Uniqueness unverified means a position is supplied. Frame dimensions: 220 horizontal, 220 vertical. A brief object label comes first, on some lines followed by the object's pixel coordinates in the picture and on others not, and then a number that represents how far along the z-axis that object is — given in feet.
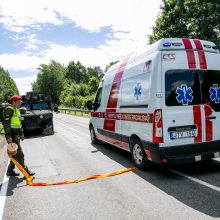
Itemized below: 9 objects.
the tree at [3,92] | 217.31
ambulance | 19.88
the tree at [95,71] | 501.97
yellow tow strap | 20.90
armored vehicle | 51.01
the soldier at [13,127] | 23.07
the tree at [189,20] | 88.22
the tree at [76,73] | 363.76
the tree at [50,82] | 325.21
